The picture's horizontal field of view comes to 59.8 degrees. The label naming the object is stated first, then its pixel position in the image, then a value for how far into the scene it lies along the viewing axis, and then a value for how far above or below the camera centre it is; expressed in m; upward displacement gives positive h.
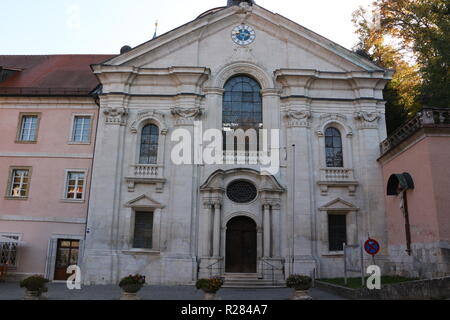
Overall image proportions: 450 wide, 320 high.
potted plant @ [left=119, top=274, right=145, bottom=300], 13.18 -1.05
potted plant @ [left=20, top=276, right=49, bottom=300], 13.24 -1.13
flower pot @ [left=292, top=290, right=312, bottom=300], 13.44 -1.25
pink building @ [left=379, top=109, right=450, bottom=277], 14.93 +2.68
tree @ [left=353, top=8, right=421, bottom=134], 24.80 +11.84
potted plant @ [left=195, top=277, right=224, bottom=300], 12.87 -0.97
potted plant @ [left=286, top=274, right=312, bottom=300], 13.39 -0.90
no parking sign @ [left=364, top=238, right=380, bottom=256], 13.42 +0.42
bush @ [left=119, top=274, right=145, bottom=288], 13.19 -0.89
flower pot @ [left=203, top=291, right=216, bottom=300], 12.98 -1.27
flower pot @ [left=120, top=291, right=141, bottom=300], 13.19 -1.38
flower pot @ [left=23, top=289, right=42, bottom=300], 13.30 -1.44
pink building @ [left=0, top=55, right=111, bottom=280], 20.06 +4.17
